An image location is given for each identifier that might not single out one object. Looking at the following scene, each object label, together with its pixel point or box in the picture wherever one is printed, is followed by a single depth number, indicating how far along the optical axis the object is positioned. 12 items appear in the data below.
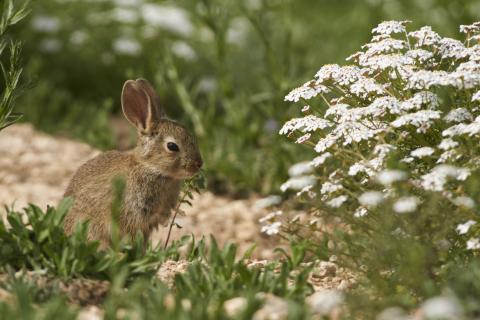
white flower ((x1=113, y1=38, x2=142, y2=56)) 17.81
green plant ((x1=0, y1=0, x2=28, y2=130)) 8.62
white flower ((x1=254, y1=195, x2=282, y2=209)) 8.14
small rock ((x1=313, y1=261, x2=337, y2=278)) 9.30
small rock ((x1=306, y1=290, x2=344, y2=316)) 6.37
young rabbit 9.63
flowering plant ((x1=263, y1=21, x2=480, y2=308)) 7.45
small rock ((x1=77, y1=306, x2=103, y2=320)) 7.19
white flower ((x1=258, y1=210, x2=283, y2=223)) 8.27
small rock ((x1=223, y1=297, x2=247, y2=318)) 6.98
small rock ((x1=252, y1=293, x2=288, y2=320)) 6.98
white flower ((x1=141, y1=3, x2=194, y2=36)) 19.80
